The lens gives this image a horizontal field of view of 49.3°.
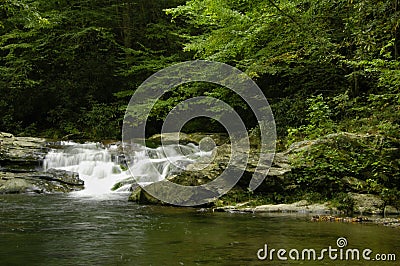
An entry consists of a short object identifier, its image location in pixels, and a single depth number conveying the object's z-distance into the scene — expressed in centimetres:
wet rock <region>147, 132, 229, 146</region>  1490
